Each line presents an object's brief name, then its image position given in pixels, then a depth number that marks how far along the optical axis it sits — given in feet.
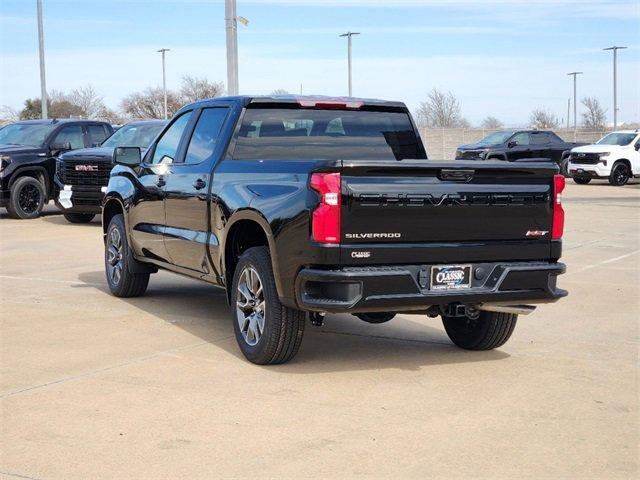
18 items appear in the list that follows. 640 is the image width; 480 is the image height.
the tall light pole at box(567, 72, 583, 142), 255.43
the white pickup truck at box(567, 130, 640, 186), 103.65
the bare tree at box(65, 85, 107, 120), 256.52
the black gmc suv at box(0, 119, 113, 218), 63.82
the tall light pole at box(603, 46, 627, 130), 227.53
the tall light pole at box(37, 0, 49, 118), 113.91
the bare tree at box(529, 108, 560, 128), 325.54
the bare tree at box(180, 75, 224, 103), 266.36
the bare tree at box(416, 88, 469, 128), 281.74
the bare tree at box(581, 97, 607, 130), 334.65
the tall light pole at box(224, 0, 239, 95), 58.08
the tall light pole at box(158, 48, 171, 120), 247.21
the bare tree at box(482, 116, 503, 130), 349.90
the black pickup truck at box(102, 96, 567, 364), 20.81
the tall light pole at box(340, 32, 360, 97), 214.07
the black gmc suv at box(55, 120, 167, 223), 59.16
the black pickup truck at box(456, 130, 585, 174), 107.65
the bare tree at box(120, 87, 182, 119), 280.72
